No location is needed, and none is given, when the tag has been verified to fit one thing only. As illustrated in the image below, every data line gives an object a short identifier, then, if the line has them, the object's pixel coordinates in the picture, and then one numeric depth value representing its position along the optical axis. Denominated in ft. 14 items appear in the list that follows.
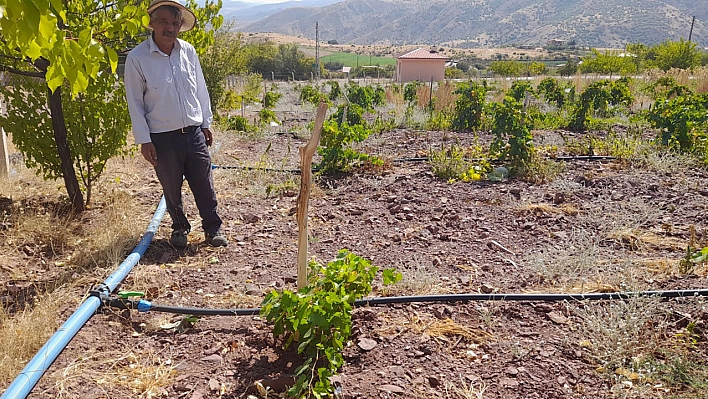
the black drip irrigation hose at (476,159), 19.58
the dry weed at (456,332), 8.23
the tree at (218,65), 34.30
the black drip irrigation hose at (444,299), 8.86
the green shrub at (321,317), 6.75
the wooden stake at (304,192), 7.32
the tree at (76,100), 11.83
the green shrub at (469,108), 29.04
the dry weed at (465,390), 6.79
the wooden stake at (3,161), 16.06
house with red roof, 126.00
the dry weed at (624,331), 7.41
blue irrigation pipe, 6.63
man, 10.64
